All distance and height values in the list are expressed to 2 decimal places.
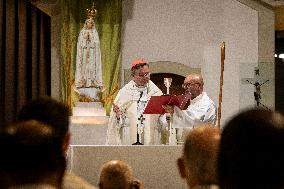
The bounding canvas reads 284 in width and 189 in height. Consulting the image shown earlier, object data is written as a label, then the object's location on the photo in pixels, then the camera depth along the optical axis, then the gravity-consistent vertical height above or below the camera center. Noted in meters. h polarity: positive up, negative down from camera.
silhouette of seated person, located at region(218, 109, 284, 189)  2.78 -0.17
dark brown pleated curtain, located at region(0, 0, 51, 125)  20.55 +0.35
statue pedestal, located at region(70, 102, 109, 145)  19.25 -0.76
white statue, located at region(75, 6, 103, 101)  19.06 +0.20
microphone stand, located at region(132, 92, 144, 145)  12.92 -0.59
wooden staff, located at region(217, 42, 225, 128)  12.95 +0.17
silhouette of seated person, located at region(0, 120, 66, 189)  3.22 -0.21
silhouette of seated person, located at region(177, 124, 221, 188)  4.12 -0.27
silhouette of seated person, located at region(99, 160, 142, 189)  6.23 -0.50
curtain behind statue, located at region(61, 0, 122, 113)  21.31 +0.66
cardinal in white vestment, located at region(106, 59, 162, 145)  13.86 -0.44
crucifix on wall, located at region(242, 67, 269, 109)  21.11 -0.09
